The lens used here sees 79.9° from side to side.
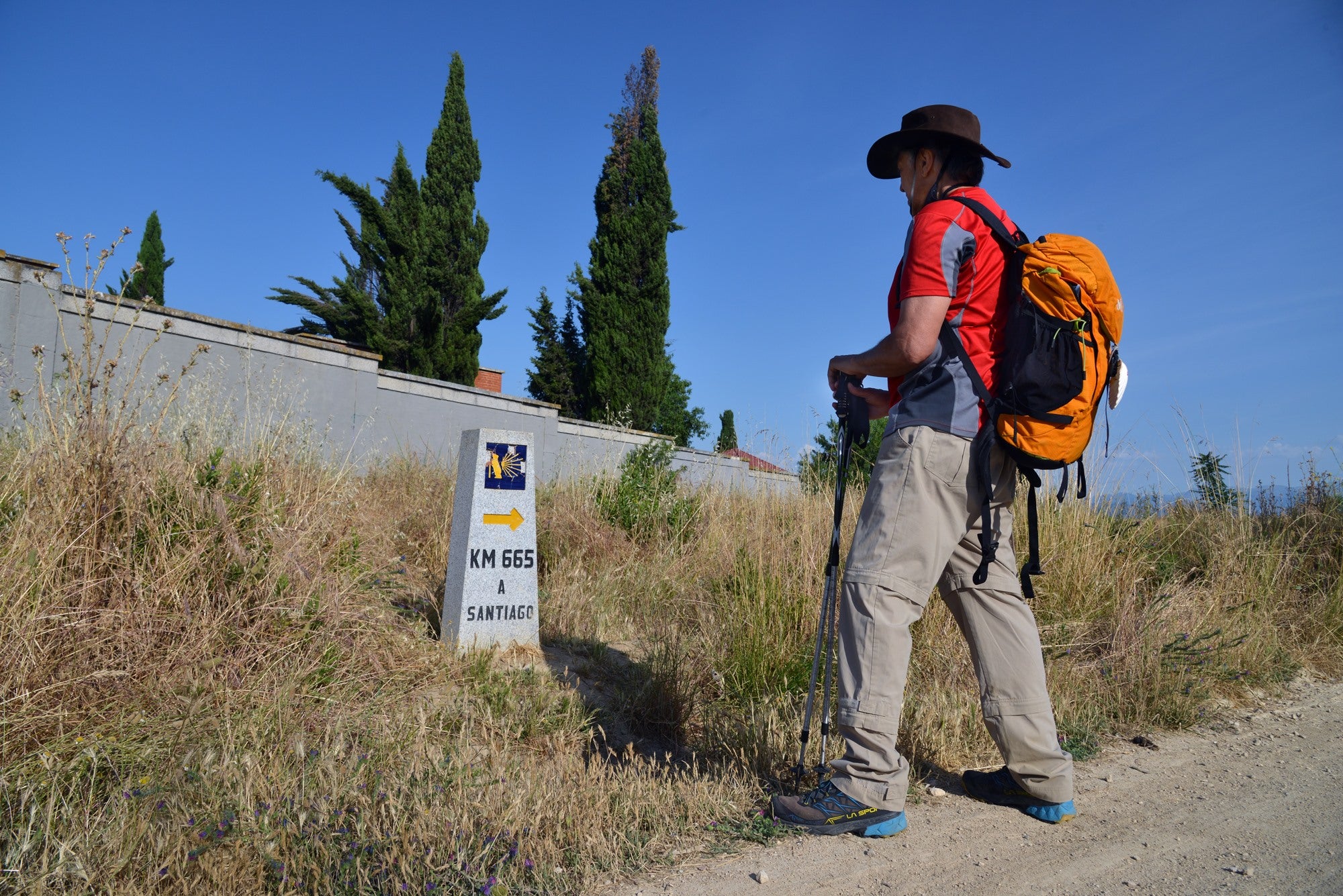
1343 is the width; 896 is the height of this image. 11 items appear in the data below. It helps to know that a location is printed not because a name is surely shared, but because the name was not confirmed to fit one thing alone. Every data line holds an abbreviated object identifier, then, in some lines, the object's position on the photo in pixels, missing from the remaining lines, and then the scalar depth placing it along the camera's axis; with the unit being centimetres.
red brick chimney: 2325
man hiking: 239
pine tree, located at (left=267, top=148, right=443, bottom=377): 1841
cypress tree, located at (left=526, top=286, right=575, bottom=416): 2200
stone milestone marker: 448
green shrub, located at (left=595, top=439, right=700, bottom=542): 690
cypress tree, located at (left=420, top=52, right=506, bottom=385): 1873
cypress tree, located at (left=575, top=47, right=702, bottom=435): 2080
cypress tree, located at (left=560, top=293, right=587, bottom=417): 2189
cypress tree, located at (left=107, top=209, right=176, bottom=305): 2059
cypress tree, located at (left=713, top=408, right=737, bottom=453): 3347
